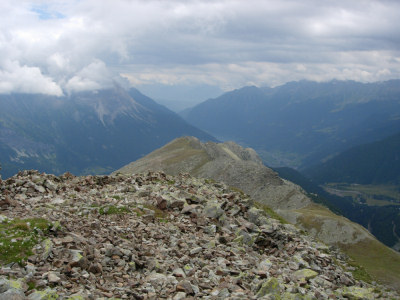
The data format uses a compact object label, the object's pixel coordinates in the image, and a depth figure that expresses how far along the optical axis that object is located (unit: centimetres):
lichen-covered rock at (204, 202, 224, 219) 2848
